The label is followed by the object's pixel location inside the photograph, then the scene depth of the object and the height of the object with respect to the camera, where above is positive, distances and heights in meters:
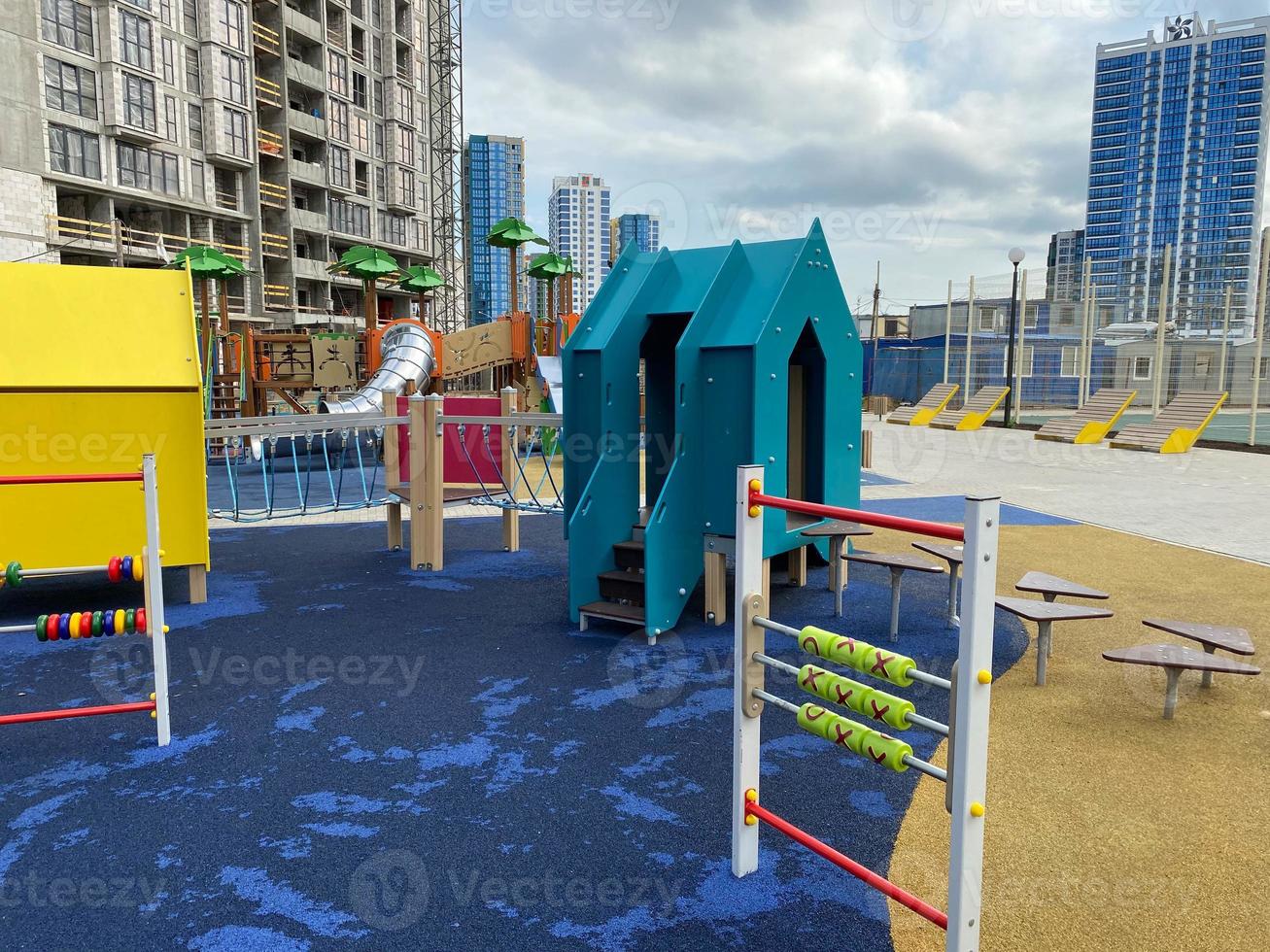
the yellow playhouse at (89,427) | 6.05 -0.32
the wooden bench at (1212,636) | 4.29 -1.28
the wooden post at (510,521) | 8.34 -1.31
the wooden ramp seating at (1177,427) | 17.62 -0.86
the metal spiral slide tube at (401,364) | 18.40 +0.43
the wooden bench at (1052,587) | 5.18 -1.21
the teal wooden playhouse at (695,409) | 5.55 -0.17
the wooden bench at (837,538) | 5.89 -1.06
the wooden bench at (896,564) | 5.55 -1.16
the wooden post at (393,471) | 8.02 -0.87
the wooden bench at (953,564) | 5.76 -1.22
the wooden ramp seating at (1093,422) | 19.80 -0.83
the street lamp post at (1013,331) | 21.36 +1.46
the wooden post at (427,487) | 7.42 -0.89
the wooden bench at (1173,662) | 4.11 -1.31
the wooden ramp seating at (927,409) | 25.43 -0.70
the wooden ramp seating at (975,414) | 23.09 -0.76
